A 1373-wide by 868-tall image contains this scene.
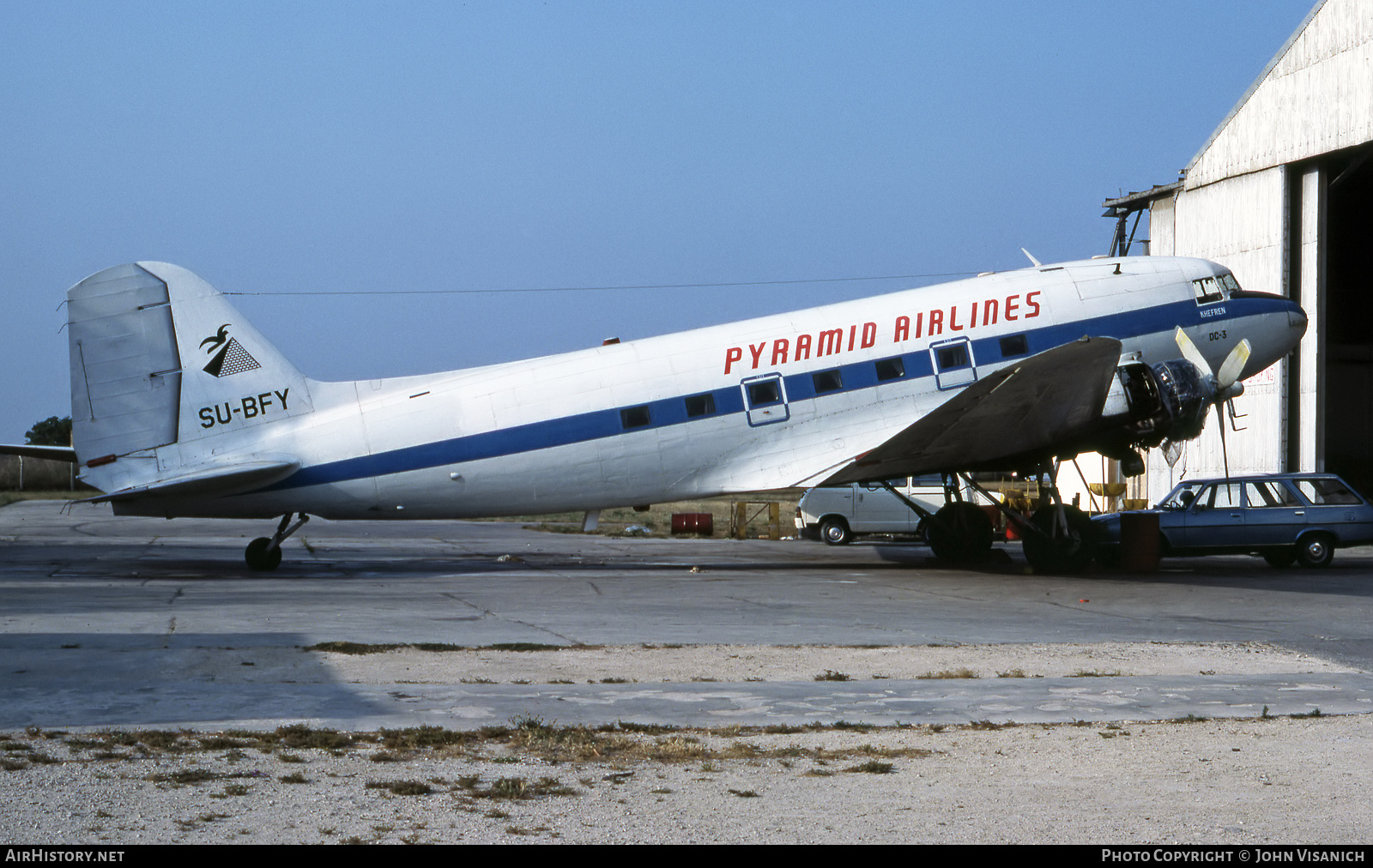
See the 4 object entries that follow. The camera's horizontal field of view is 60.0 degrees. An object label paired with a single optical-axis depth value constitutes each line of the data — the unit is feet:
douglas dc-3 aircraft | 61.00
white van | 102.12
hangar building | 99.91
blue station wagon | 71.72
